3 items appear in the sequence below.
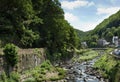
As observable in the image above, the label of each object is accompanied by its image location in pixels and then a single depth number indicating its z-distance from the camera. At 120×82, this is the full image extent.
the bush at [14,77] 19.77
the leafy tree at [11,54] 20.01
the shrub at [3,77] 18.57
